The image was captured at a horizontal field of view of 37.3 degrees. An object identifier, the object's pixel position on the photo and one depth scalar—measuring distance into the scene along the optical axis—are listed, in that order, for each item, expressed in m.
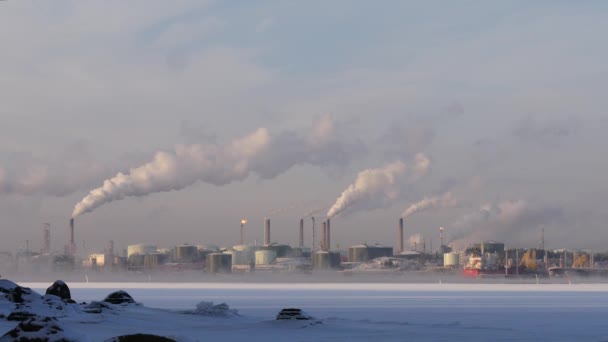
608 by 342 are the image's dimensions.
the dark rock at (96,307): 43.94
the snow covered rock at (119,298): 51.71
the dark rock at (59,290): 50.75
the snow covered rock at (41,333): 19.00
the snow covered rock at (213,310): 46.12
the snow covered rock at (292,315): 40.81
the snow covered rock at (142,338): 21.01
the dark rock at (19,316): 35.66
